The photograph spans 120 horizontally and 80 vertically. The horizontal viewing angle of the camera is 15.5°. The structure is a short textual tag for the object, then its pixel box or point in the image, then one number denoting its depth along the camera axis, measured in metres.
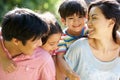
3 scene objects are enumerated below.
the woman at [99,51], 3.26
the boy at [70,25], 3.31
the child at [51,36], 3.15
